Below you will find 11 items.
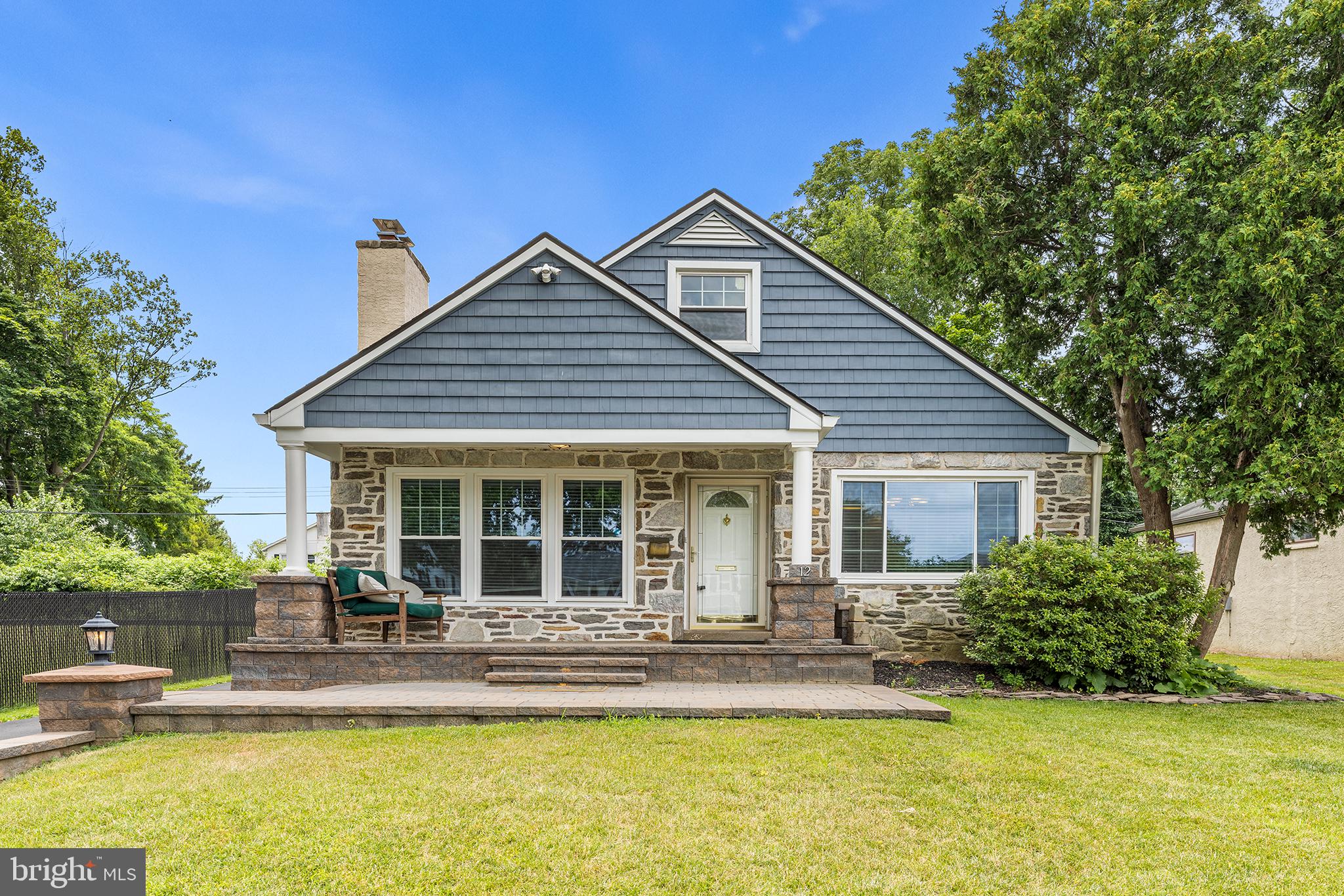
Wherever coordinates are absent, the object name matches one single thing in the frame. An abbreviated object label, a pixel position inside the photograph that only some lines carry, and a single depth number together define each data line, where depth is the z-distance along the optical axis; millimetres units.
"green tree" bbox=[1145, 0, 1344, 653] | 7672
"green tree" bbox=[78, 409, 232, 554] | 23406
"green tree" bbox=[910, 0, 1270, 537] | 8648
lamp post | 5957
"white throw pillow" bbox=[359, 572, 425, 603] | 7816
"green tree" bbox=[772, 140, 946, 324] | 18125
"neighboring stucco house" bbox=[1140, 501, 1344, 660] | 13438
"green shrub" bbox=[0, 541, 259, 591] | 10617
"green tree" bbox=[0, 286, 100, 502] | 18938
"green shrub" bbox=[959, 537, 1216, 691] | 7910
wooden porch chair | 7688
